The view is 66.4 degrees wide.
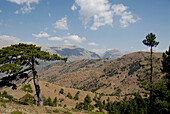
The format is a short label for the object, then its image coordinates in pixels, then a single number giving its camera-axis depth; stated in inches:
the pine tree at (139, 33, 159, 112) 776.8
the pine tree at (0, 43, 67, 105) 578.1
